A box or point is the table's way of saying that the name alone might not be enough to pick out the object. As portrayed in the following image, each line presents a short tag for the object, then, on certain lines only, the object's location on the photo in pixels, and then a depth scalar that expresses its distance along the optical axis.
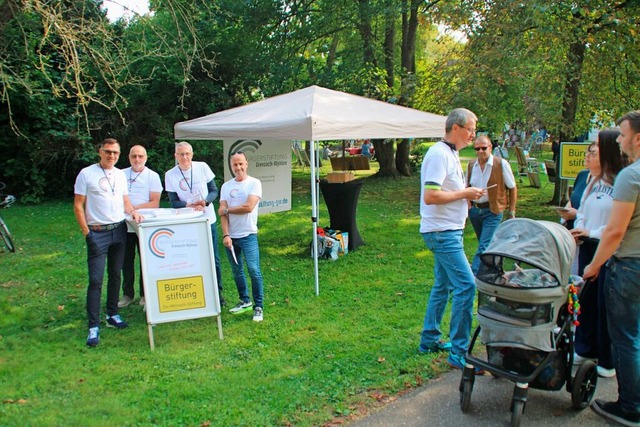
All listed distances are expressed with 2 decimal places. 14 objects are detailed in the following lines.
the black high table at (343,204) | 8.54
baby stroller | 3.23
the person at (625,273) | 3.16
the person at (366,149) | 30.22
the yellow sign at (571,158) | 8.81
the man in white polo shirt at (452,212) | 3.92
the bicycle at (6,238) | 8.48
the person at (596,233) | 3.81
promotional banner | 8.45
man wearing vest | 6.26
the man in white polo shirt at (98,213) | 4.90
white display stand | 4.93
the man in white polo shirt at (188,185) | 5.81
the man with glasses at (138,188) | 5.75
